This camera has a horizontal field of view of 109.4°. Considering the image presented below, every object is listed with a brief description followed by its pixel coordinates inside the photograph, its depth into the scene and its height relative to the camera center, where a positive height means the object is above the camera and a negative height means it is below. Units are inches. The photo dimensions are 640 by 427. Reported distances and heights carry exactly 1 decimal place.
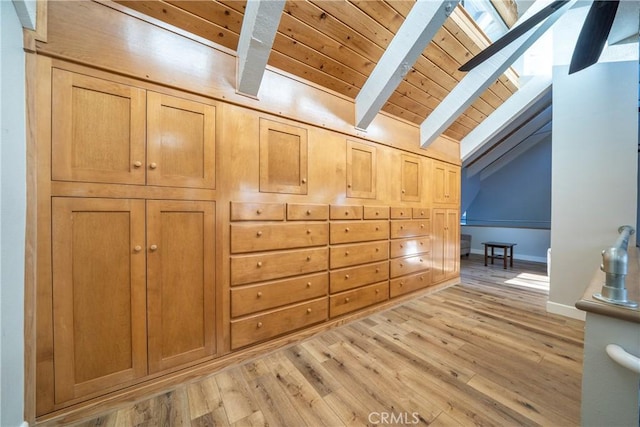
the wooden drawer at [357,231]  87.1 -8.3
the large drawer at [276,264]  67.1 -17.5
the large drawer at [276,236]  67.2 -8.2
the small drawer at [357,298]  87.3 -36.3
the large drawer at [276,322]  67.1 -36.2
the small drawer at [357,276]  87.3 -26.9
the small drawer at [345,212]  86.8 -0.3
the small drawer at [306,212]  76.5 -0.3
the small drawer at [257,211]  66.7 -0.1
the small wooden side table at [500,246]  182.1 -30.4
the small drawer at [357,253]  87.1 -17.5
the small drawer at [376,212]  96.9 -0.2
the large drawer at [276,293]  67.1 -26.9
